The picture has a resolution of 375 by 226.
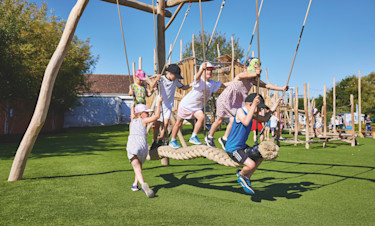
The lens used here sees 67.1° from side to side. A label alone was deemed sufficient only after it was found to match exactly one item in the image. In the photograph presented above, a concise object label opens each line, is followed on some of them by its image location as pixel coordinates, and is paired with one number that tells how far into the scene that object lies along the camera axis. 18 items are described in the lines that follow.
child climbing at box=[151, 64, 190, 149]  5.34
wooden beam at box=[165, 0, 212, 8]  6.66
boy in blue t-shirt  3.68
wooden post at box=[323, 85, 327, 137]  13.38
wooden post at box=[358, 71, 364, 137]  15.66
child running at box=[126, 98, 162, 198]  4.52
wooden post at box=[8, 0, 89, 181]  5.28
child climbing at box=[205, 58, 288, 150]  4.40
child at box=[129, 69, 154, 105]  5.50
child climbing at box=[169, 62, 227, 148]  4.94
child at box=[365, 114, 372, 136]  21.20
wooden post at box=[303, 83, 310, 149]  11.48
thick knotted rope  3.81
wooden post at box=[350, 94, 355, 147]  12.43
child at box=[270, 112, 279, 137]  13.40
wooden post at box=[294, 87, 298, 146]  12.21
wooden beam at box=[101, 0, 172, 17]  6.55
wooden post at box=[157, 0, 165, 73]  6.48
